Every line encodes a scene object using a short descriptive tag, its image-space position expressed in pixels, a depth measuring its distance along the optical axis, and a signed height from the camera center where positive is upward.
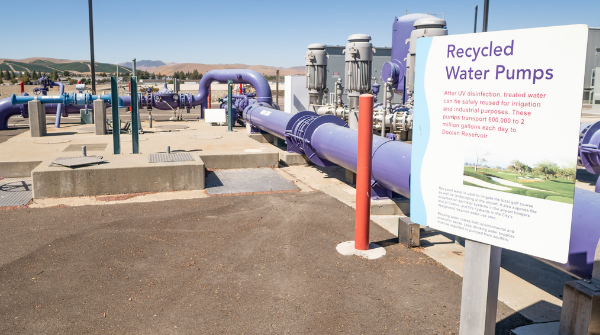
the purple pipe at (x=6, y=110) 17.17 -0.70
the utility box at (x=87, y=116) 18.00 -0.90
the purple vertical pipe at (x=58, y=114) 17.08 -0.80
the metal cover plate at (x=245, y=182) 8.63 -1.69
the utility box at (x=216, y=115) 18.50 -0.80
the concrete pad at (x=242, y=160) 10.60 -1.48
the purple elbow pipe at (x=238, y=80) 18.28 +0.60
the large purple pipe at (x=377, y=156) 3.81 -0.89
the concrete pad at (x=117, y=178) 7.86 -1.46
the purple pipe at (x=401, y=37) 16.39 +2.31
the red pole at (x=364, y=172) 5.29 -0.87
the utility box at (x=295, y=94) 21.73 +0.09
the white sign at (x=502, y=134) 2.60 -0.21
